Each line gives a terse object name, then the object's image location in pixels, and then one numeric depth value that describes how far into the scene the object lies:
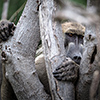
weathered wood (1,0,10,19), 13.49
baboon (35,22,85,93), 5.55
